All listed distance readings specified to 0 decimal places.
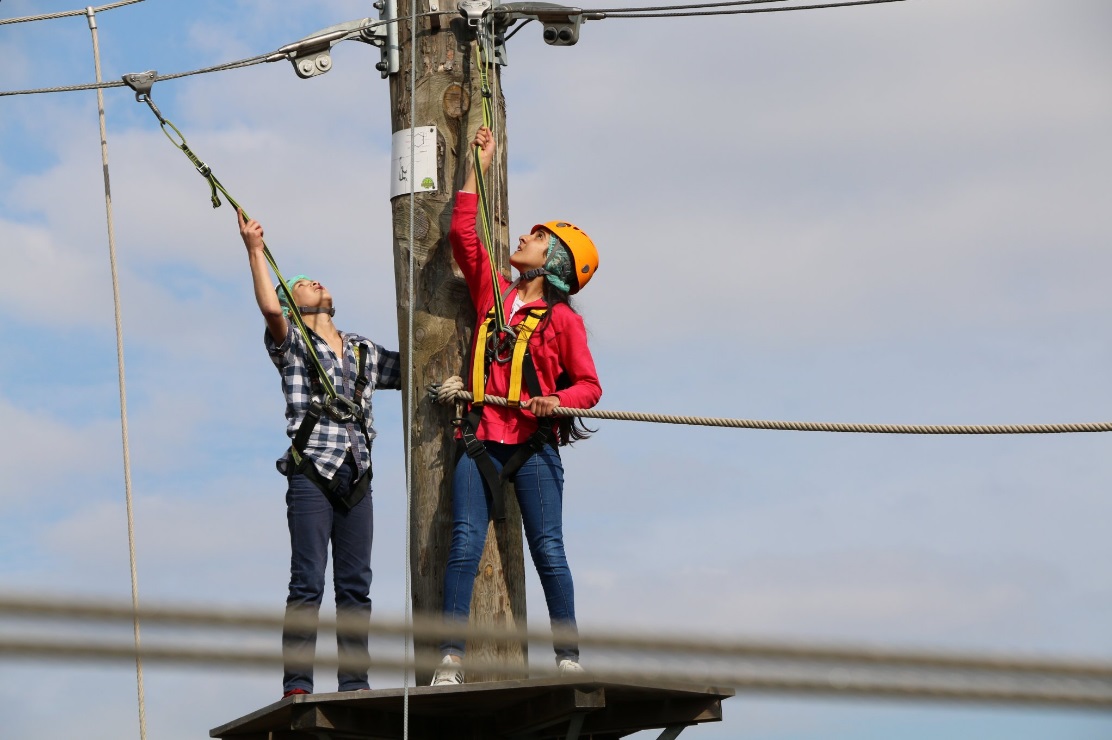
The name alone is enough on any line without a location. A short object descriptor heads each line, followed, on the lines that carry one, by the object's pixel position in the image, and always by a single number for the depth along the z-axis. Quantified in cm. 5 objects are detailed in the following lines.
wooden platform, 1071
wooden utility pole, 1184
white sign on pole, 1240
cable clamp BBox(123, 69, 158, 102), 1304
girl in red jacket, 1143
